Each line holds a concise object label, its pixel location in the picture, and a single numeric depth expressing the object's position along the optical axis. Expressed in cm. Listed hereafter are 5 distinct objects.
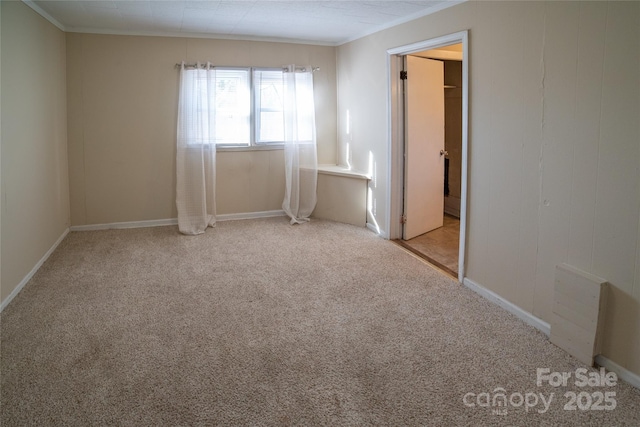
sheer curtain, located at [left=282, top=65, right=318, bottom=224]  580
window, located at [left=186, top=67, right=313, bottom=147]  577
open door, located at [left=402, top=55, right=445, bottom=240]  496
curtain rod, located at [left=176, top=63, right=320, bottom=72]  544
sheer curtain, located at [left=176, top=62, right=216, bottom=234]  545
